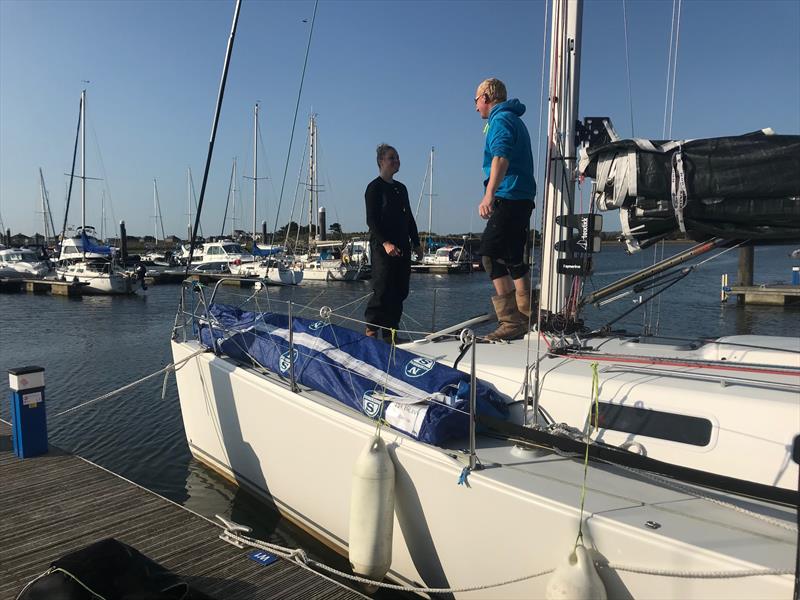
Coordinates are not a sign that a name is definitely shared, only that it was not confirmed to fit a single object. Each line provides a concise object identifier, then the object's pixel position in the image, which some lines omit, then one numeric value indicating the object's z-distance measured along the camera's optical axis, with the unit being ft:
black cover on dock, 9.68
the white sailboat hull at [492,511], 7.61
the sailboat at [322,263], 129.39
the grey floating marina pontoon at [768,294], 75.20
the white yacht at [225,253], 143.03
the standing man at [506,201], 14.10
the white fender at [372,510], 10.91
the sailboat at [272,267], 115.14
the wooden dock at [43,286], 101.81
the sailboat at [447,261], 164.55
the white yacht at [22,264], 125.08
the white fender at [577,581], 7.74
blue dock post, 17.46
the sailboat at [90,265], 101.24
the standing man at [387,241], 18.08
